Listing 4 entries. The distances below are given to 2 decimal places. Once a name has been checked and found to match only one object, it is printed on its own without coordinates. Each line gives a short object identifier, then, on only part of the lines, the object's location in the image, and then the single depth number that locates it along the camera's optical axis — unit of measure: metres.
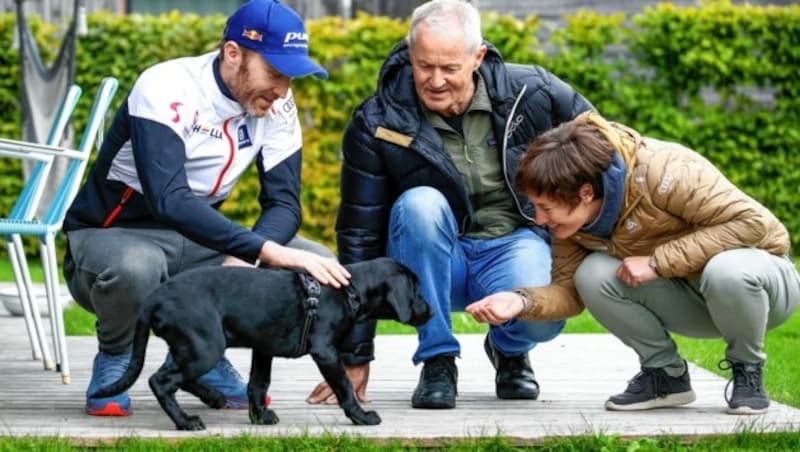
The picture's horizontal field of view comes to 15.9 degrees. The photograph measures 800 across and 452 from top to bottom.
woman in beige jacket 7.80
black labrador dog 7.39
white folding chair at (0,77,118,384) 9.39
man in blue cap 7.82
